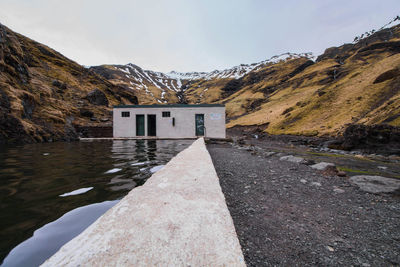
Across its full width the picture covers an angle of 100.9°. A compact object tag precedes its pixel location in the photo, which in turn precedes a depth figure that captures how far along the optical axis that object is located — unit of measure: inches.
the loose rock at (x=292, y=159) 244.6
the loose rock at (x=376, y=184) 131.6
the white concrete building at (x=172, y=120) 729.6
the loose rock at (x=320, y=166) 198.4
